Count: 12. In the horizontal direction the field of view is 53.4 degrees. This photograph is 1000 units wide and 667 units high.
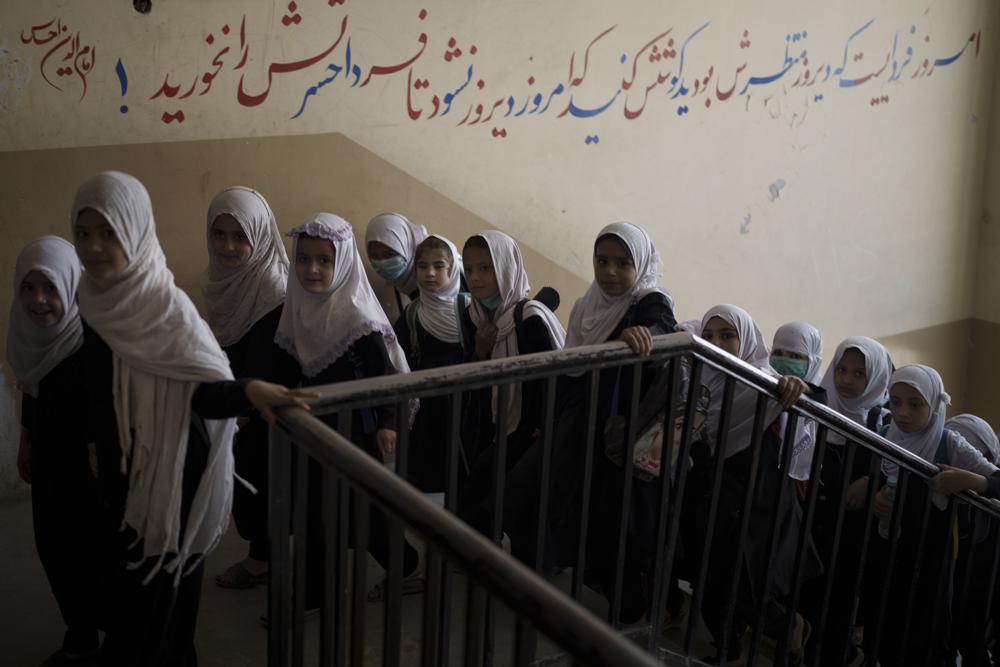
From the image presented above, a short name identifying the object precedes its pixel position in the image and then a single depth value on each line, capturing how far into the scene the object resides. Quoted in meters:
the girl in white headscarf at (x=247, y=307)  2.98
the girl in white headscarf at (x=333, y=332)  2.82
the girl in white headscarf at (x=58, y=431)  2.51
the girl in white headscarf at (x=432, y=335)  3.39
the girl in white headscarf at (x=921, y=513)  2.70
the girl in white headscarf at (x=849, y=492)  2.83
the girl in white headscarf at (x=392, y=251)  4.23
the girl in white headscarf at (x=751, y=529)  2.90
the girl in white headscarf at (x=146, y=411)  1.96
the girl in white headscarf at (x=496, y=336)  2.92
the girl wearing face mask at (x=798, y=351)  3.75
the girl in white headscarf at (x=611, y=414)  2.71
